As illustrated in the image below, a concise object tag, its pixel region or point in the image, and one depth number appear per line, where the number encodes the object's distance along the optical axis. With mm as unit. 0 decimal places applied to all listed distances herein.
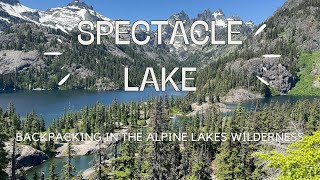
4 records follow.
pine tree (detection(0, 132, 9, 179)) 26742
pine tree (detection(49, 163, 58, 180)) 50454
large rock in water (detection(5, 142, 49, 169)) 77980
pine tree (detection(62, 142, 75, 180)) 36390
